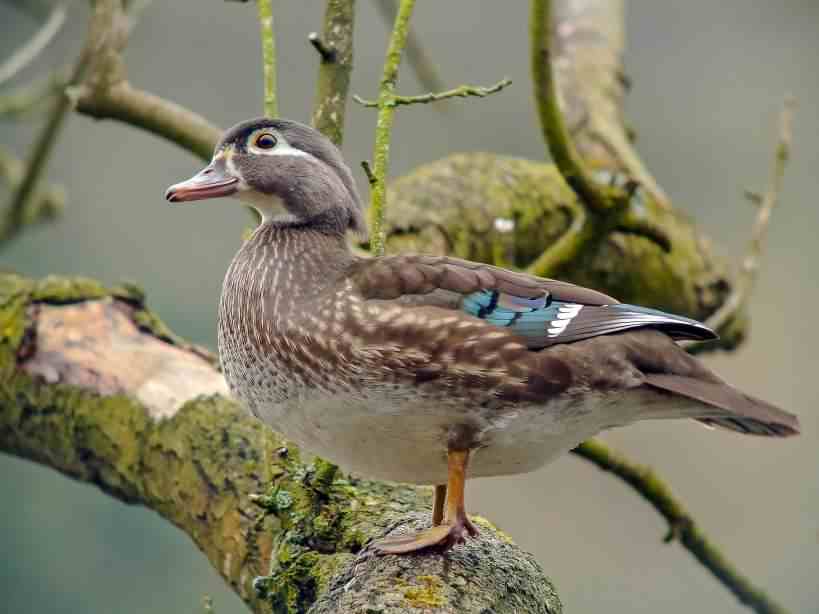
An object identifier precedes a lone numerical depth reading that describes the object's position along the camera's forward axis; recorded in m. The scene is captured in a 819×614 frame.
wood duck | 6.46
